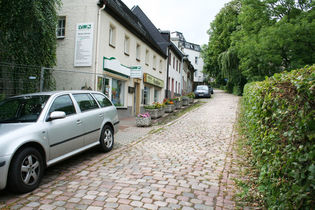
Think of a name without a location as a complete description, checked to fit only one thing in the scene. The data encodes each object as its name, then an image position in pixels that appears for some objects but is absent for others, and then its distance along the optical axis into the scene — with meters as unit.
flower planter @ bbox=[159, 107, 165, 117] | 14.81
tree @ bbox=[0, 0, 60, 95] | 7.53
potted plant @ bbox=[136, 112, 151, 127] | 12.04
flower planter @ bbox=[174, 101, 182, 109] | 19.81
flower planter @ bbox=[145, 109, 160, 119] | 14.15
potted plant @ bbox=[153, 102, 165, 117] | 14.48
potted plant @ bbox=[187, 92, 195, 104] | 24.48
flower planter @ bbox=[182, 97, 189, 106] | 22.79
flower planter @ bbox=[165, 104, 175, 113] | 17.34
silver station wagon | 3.79
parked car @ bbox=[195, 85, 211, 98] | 32.22
